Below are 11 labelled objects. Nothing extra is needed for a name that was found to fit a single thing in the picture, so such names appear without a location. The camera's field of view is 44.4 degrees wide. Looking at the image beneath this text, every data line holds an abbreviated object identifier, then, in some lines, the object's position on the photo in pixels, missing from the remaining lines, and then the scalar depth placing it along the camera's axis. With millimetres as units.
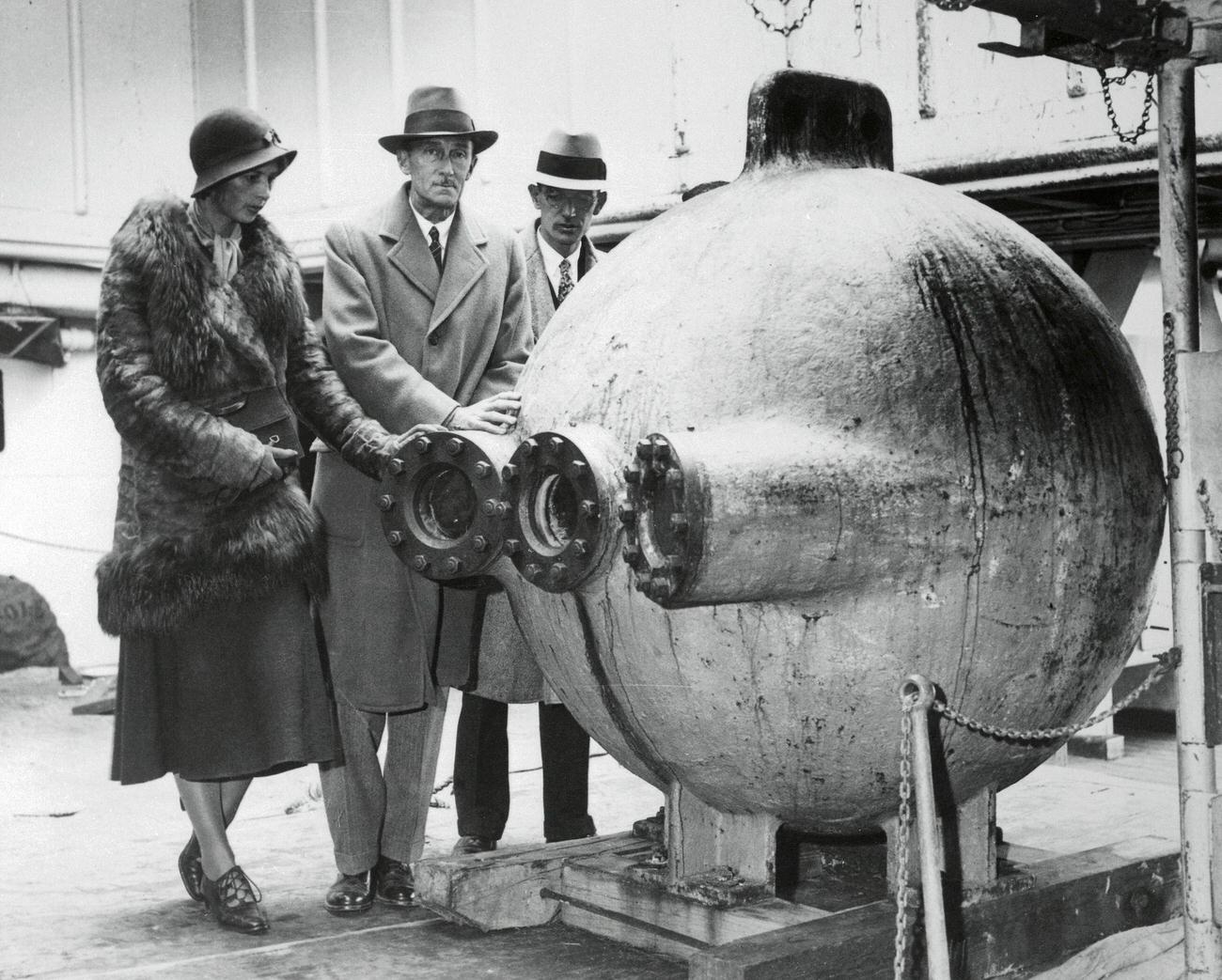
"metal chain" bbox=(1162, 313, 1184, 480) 3035
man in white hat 4371
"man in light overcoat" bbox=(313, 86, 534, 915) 3771
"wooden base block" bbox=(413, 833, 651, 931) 3529
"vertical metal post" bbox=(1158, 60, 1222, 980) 3023
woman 3535
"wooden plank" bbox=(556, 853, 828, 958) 2998
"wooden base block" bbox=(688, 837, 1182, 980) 2770
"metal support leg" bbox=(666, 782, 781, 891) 3086
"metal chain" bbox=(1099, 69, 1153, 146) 3286
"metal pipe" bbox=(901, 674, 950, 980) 2502
